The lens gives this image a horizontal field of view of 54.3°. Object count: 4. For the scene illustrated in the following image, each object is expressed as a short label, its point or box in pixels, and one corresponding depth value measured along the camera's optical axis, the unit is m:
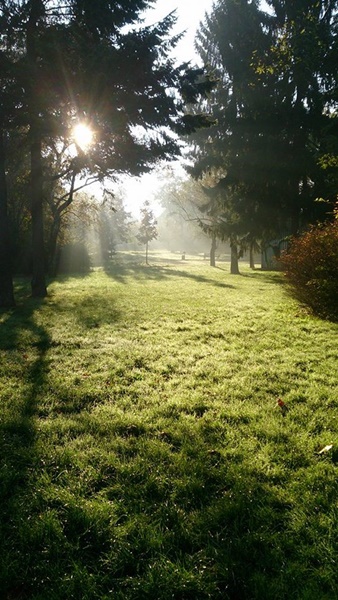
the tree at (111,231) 52.19
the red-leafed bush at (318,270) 9.41
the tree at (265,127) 19.31
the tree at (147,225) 48.91
